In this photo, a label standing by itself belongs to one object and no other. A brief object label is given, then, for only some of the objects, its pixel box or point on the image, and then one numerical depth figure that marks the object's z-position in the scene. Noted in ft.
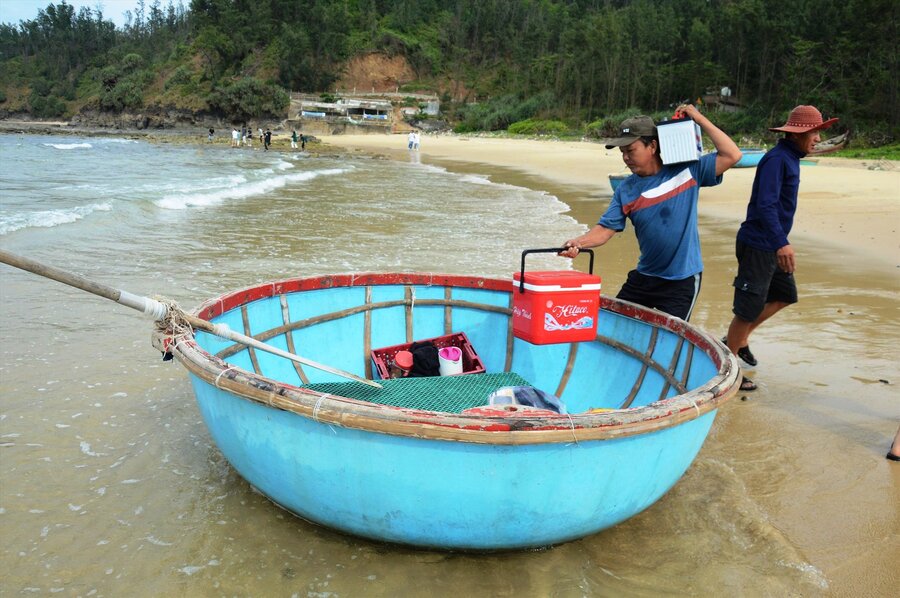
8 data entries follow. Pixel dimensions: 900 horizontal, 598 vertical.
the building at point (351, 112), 233.35
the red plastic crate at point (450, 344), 15.12
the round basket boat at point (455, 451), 7.74
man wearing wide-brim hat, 13.52
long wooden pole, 8.41
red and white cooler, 11.96
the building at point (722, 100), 160.76
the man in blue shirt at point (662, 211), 12.30
